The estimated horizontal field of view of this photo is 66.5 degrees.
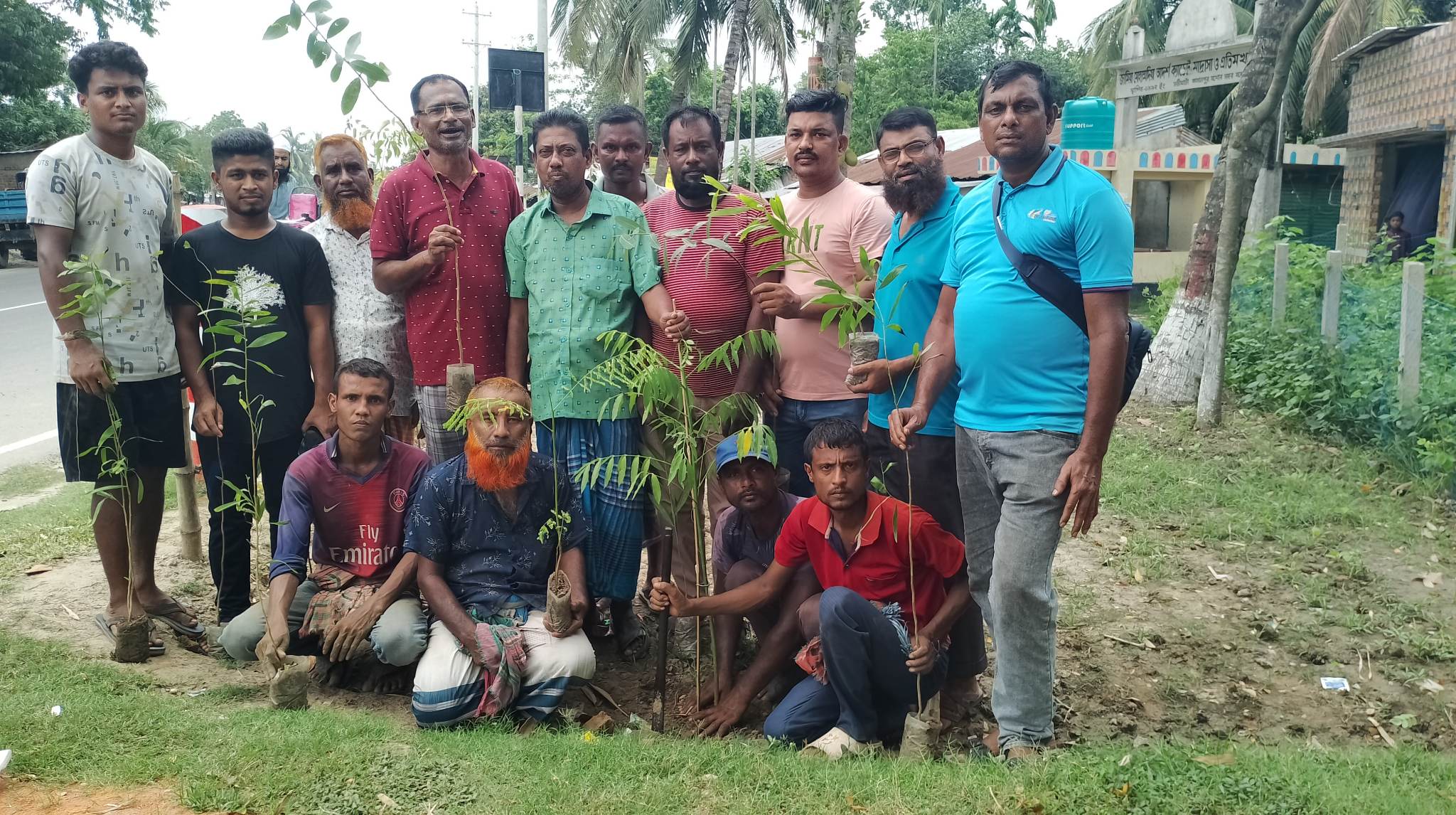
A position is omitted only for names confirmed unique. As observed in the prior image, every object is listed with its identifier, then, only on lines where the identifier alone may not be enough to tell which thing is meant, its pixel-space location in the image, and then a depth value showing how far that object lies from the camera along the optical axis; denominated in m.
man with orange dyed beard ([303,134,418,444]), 4.85
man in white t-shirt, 4.29
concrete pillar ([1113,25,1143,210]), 11.69
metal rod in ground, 4.04
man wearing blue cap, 4.16
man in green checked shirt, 4.41
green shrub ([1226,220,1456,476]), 6.88
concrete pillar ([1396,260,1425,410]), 6.98
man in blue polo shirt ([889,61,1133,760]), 3.26
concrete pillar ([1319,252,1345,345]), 8.40
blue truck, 24.33
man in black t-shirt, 4.61
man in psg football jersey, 4.19
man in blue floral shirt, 4.03
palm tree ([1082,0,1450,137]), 20.69
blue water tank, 17.11
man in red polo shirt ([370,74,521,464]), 4.57
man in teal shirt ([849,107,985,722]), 4.14
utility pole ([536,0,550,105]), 16.28
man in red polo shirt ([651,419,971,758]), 3.79
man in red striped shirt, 4.46
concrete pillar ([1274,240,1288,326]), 9.35
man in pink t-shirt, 4.32
